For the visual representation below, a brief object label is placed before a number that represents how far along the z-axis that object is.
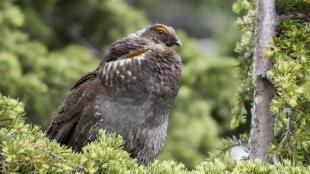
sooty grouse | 8.58
